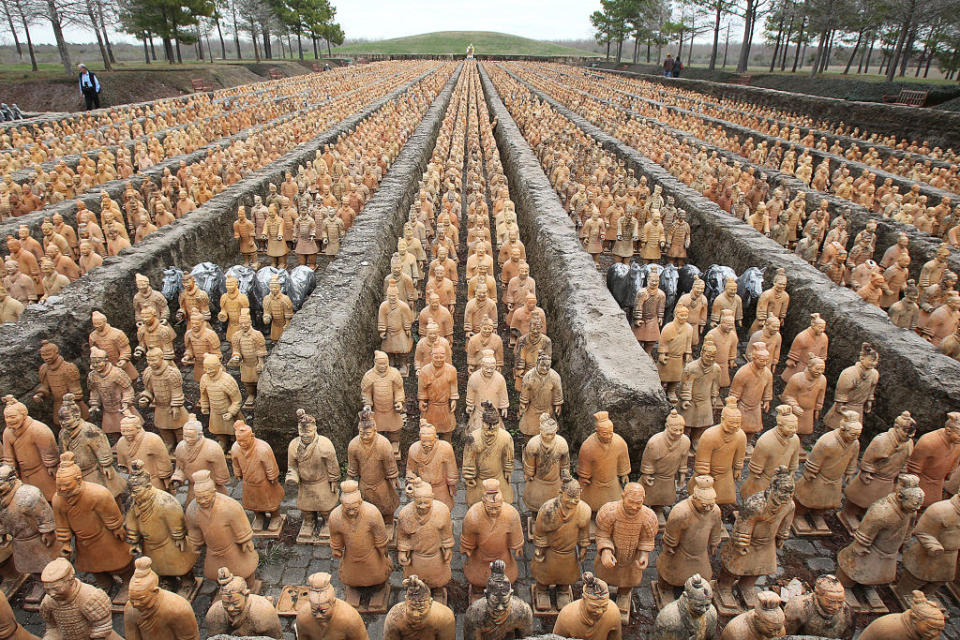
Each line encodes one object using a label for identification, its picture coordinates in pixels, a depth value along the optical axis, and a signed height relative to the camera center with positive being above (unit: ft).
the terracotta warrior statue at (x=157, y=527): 11.48 -8.55
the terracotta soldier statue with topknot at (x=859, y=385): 15.83 -7.86
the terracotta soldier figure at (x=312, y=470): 13.29 -8.63
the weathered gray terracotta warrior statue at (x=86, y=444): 13.26 -7.98
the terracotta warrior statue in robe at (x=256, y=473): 13.30 -8.69
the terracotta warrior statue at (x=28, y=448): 13.15 -8.10
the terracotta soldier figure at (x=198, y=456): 13.04 -8.08
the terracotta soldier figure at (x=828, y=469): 13.20 -8.54
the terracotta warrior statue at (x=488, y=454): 13.30 -8.13
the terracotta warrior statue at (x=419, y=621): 9.01 -8.37
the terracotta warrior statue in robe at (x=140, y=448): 13.29 -8.06
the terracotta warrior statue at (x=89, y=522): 11.39 -8.51
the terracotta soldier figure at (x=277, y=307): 20.92 -7.69
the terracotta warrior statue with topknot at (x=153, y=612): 9.18 -8.40
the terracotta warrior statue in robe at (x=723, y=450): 13.20 -8.06
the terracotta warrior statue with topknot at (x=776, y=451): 13.08 -8.02
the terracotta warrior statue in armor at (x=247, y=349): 18.11 -8.01
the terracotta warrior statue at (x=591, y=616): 9.08 -8.27
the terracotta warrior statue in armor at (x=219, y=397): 15.88 -8.24
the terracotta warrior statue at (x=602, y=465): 13.01 -8.31
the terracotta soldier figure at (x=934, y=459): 13.08 -8.11
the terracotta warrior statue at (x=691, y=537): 11.42 -8.64
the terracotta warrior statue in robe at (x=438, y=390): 16.60 -8.42
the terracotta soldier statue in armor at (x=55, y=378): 16.56 -8.10
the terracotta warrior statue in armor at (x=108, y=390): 15.46 -8.08
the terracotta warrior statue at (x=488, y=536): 11.48 -8.58
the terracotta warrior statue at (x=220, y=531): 11.57 -8.63
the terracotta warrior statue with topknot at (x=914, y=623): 8.68 -7.87
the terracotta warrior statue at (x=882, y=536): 11.23 -8.66
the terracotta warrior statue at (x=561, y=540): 11.21 -8.68
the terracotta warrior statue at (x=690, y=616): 8.70 -7.86
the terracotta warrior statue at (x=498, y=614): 9.19 -8.43
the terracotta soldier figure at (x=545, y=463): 12.95 -8.23
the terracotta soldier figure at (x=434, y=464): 12.88 -8.24
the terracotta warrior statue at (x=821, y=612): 8.95 -7.93
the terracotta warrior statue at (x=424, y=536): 11.14 -8.45
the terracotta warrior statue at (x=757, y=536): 11.35 -8.66
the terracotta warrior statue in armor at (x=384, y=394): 16.24 -8.33
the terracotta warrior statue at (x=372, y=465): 13.24 -8.42
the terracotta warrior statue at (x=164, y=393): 16.16 -8.31
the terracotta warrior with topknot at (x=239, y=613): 8.86 -8.02
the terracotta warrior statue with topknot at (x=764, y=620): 8.40 -7.45
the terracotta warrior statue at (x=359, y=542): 11.33 -8.70
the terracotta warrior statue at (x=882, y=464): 13.08 -8.36
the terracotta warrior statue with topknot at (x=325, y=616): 8.80 -8.21
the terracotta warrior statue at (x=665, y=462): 13.20 -8.39
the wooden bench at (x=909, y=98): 71.01 -0.94
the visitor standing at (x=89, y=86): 65.82 -0.18
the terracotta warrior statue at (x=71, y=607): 8.85 -7.97
